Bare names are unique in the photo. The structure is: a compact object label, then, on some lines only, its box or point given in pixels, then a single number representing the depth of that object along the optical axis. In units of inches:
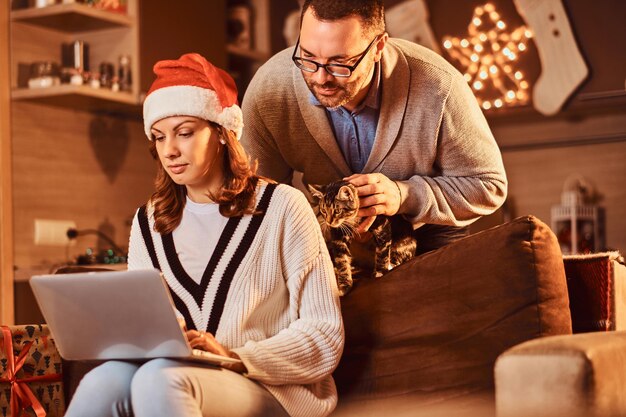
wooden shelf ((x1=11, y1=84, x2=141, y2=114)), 141.7
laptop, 65.0
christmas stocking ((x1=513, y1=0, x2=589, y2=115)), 159.8
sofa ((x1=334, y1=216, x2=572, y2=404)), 75.4
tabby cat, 82.2
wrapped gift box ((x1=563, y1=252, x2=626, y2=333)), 79.4
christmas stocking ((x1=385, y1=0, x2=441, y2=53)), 170.2
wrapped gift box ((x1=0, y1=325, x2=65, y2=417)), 83.2
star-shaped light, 165.8
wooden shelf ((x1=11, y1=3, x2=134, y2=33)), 141.2
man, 87.0
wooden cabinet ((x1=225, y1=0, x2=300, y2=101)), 185.9
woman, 73.5
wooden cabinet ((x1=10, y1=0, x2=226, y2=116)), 143.0
